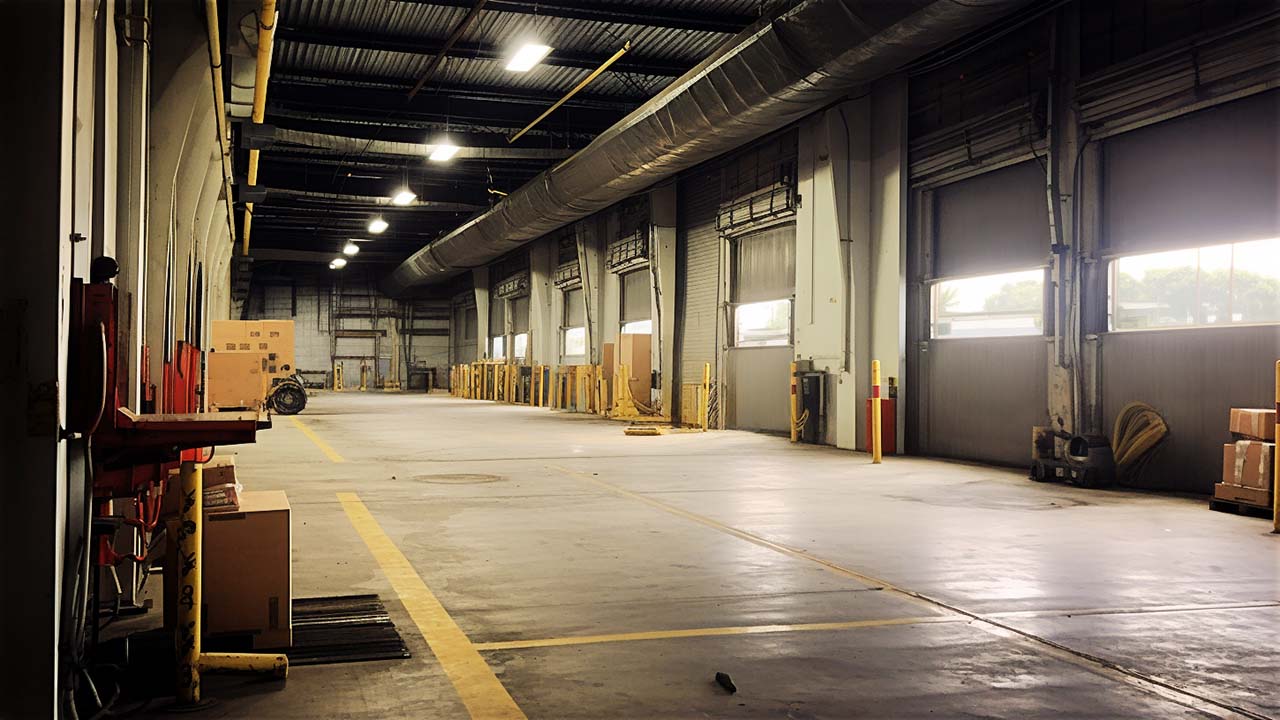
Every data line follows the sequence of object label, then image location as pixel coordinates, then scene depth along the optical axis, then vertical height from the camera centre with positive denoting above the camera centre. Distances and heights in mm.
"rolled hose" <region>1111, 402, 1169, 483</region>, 10156 -636
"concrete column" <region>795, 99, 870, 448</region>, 14523 +1689
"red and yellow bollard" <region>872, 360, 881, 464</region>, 12859 -623
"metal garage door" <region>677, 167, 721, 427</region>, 19922 +2081
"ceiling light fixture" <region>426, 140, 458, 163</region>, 19473 +4349
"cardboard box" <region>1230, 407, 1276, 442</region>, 8406 -402
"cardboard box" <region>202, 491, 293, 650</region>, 4348 -909
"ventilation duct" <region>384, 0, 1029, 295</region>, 10290 +3597
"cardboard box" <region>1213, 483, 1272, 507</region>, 8297 -1014
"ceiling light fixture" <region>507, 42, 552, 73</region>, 13461 +4345
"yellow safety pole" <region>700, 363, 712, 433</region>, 18688 -390
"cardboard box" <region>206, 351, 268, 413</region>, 17797 -201
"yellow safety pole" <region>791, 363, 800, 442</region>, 15766 -661
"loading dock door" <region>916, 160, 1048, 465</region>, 12039 +590
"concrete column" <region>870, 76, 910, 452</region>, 13969 +2048
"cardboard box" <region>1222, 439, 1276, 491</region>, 8328 -749
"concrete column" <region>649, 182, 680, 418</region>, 21156 +2099
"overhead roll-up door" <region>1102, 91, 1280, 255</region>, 9266 +1941
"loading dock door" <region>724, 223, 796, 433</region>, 17250 +763
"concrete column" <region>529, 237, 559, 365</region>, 30281 +2156
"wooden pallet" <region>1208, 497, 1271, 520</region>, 8367 -1138
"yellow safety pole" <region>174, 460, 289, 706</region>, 3688 -828
